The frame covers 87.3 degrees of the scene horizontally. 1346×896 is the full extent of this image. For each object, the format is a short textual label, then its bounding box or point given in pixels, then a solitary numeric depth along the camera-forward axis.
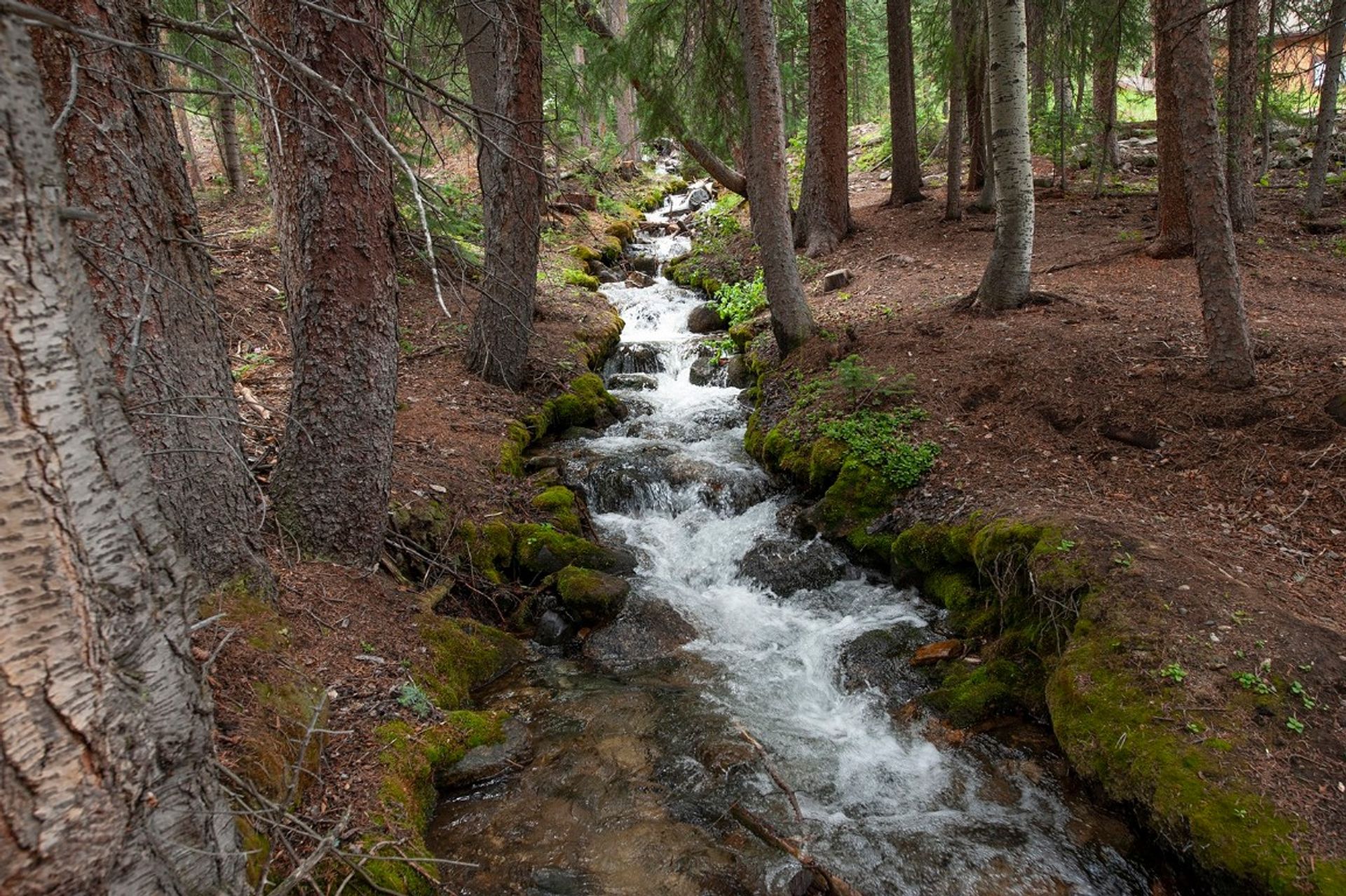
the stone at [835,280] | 11.48
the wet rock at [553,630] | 5.62
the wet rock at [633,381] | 10.93
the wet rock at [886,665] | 5.01
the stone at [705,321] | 12.59
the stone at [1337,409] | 5.12
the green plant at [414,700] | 3.88
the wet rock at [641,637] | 5.53
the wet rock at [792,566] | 6.39
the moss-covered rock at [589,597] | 5.79
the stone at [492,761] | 3.90
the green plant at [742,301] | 11.81
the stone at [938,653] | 5.09
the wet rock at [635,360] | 11.45
